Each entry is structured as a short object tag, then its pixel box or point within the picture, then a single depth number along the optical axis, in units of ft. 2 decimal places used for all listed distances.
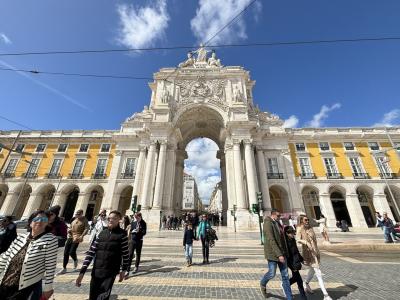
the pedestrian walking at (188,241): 21.57
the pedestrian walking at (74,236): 19.01
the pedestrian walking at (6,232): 14.53
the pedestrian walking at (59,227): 15.44
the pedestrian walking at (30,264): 7.24
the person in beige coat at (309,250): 13.61
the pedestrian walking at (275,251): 12.13
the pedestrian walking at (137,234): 19.14
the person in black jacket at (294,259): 12.23
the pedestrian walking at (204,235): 22.54
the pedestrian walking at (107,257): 9.19
